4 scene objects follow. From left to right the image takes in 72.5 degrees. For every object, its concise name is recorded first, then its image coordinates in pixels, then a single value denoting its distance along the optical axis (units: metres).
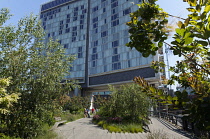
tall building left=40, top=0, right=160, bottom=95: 35.84
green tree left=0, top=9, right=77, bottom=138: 7.33
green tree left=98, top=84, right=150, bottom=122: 13.44
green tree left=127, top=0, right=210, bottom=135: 1.27
